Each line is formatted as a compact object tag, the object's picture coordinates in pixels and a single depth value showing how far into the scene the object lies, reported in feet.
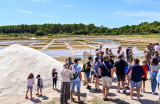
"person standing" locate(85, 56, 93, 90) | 19.31
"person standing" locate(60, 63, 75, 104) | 14.87
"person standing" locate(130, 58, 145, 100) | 15.67
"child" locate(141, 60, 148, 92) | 19.24
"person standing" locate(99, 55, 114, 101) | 15.96
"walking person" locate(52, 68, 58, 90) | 20.60
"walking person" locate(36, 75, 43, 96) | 18.85
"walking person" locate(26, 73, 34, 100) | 18.12
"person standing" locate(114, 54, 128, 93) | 17.48
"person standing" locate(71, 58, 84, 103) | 16.02
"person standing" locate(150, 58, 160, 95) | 17.36
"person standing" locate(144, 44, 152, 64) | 27.72
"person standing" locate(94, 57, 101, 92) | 18.92
